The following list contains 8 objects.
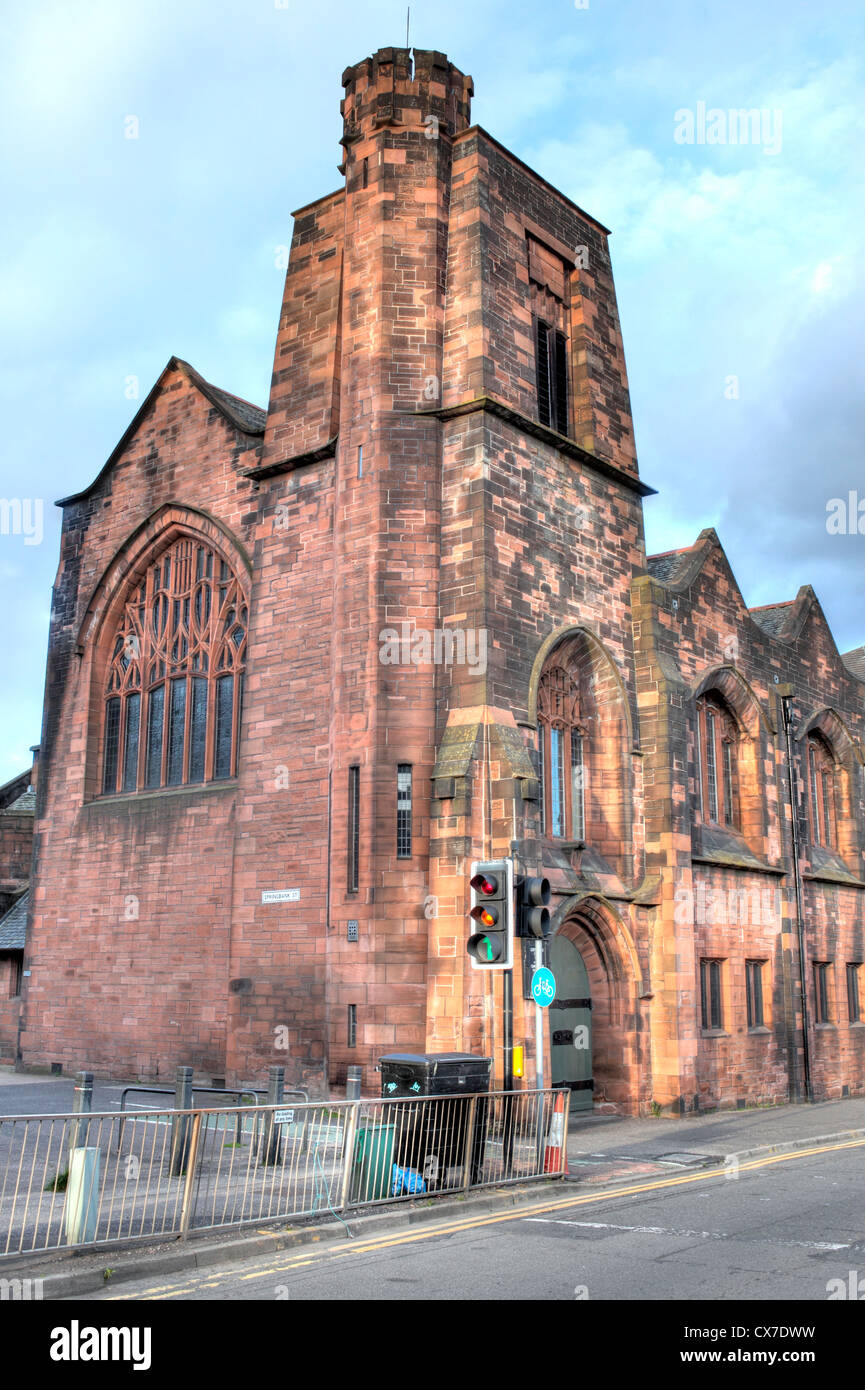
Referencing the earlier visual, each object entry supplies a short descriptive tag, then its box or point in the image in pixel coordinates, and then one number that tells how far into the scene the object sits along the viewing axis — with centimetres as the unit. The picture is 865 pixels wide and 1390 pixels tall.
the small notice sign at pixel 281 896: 1875
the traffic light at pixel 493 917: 1205
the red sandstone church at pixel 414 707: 1766
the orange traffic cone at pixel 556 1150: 1223
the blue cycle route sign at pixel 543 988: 1277
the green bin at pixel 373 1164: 1037
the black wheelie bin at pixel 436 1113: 1091
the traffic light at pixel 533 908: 1232
